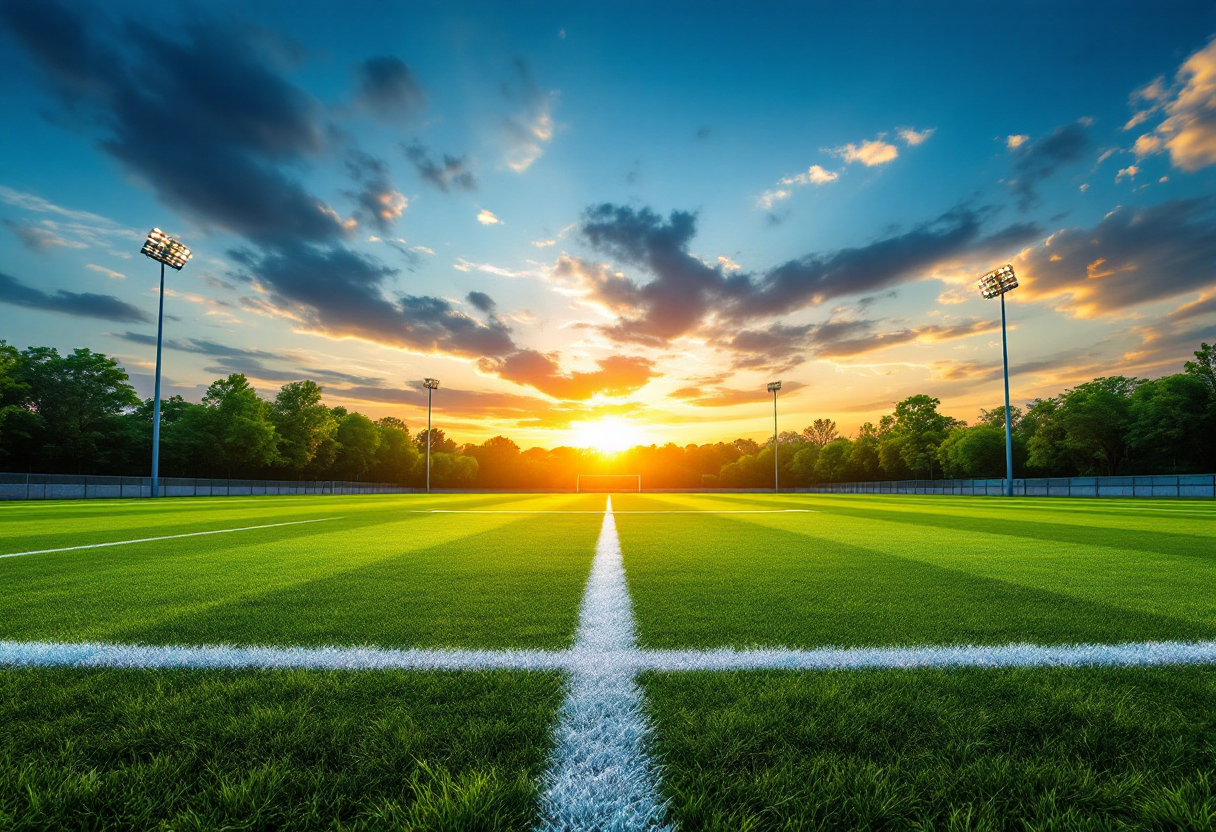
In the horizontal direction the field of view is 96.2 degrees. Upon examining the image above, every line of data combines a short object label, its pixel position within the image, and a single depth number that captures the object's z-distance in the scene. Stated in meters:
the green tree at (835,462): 72.38
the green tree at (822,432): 96.75
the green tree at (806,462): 78.88
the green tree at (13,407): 32.72
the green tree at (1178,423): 39.59
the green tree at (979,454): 51.66
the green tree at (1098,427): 44.72
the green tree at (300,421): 50.06
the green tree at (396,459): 72.06
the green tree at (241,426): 43.50
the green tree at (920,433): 58.44
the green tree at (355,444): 63.41
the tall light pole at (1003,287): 28.64
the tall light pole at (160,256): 23.41
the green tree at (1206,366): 40.25
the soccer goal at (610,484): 85.88
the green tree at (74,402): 38.16
